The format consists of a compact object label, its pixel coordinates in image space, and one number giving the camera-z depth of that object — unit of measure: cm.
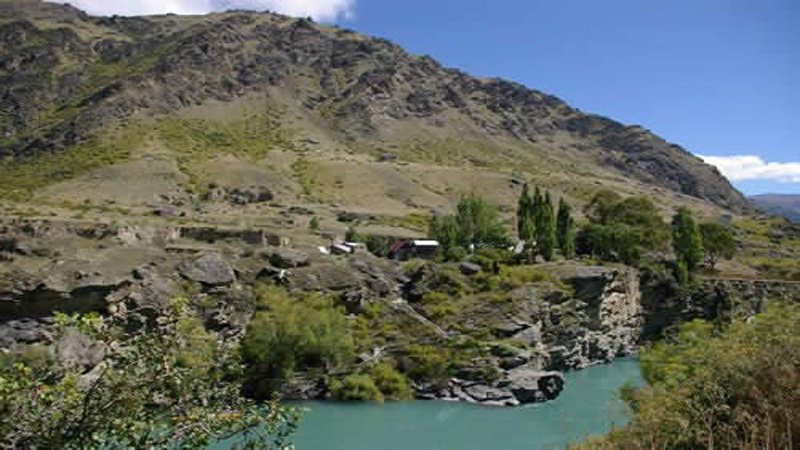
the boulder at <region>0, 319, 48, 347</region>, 3812
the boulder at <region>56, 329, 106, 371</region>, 2894
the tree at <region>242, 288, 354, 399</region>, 4175
